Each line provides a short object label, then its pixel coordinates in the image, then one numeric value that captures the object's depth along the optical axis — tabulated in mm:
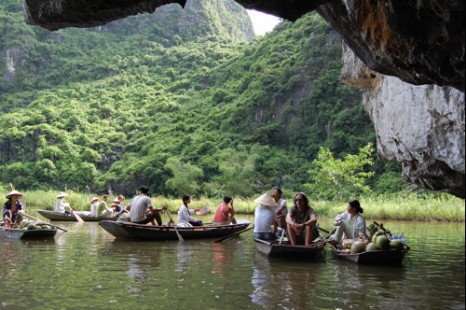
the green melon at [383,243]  9320
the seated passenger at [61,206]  20344
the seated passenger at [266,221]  11078
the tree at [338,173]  29328
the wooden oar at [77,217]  19705
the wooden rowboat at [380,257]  9266
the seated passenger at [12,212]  13211
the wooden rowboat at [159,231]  13039
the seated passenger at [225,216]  15266
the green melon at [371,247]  9344
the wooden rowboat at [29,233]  12719
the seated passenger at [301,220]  9844
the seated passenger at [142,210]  13555
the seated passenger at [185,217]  14832
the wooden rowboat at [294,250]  9781
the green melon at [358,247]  9492
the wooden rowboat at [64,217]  20000
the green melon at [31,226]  12846
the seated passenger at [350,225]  9914
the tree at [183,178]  39500
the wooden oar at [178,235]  13548
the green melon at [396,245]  9445
